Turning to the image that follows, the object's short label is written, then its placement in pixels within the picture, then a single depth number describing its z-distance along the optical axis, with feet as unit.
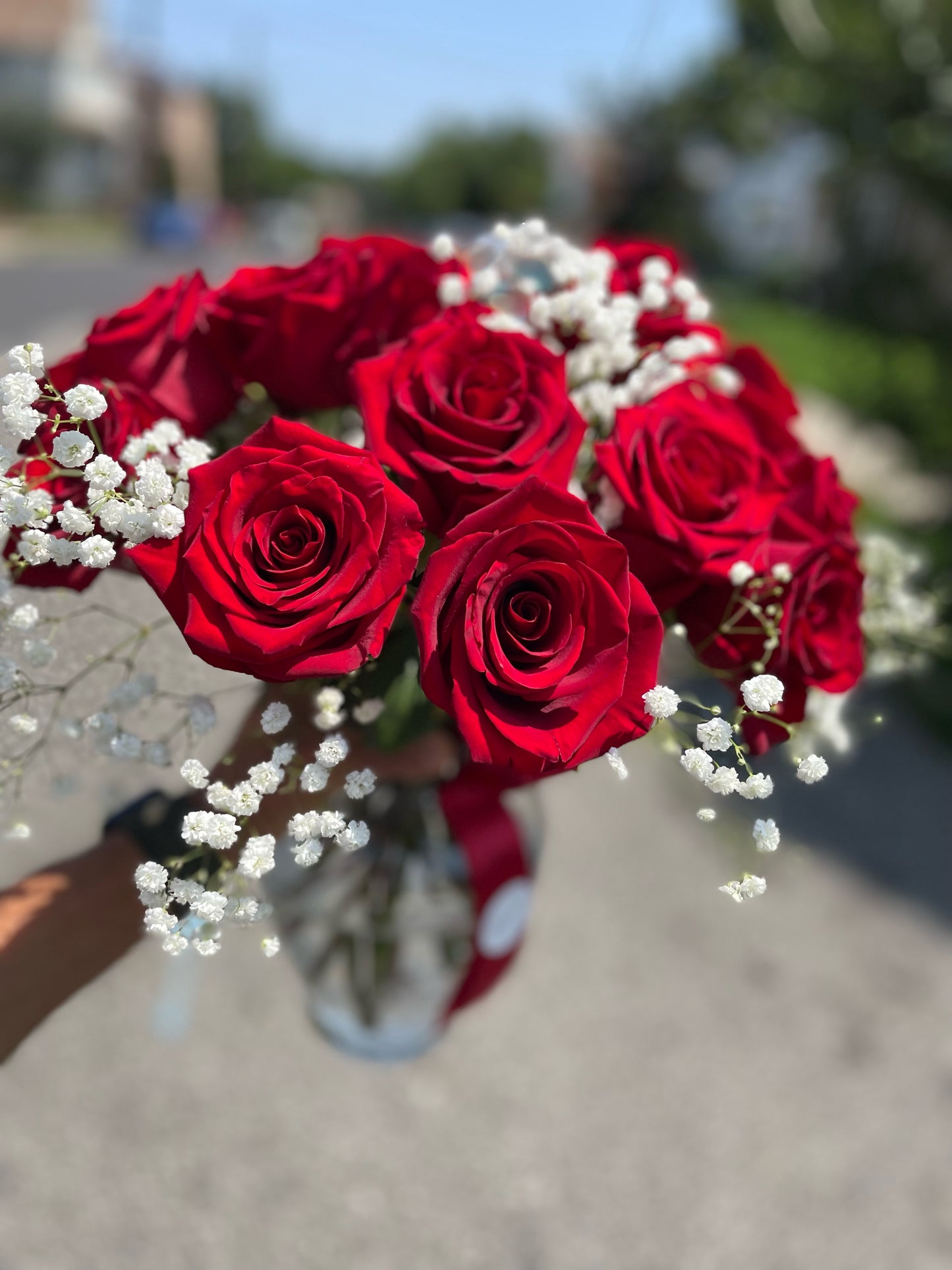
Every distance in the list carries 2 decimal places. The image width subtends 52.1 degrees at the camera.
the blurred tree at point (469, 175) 130.82
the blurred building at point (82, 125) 85.71
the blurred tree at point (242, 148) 114.42
